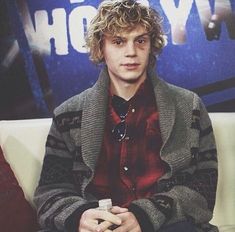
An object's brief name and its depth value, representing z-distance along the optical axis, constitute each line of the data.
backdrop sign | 2.31
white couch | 2.04
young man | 1.82
